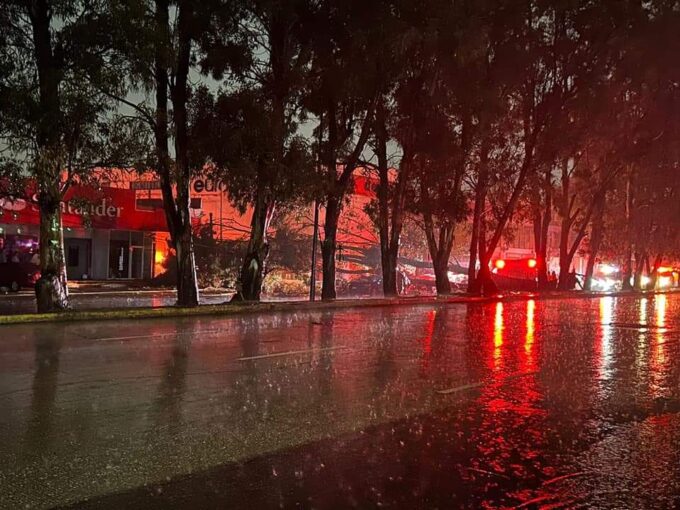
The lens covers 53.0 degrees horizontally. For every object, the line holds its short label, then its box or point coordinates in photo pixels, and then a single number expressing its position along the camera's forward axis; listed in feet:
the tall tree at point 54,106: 52.85
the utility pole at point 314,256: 83.50
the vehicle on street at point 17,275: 89.81
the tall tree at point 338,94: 71.10
